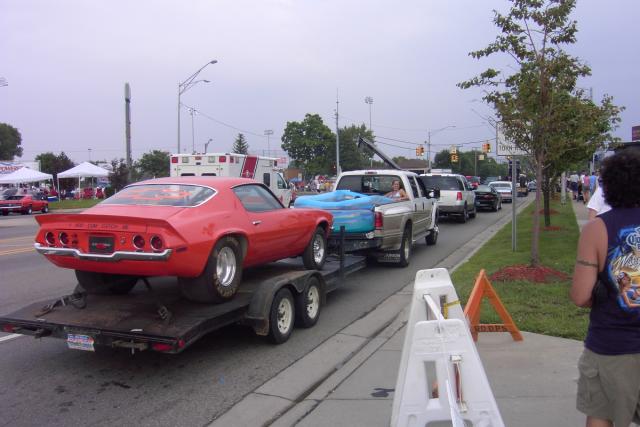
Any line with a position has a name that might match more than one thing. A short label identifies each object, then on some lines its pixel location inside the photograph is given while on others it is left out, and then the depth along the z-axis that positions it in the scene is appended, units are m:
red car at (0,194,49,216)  32.47
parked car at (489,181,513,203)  34.62
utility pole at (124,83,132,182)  32.09
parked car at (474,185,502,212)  27.41
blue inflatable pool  9.58
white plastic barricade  3.19
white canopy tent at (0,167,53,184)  38.19
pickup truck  9.73
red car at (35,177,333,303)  4.96
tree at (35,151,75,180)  62.12
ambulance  19.53
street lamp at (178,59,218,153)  35.52
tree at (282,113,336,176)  74.31
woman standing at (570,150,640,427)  2.73
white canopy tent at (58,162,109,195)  41.09
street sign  9.63
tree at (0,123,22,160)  85.59
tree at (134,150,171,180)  78.83
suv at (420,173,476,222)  20.89
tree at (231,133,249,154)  101.69
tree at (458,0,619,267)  8.55
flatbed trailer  4.84
